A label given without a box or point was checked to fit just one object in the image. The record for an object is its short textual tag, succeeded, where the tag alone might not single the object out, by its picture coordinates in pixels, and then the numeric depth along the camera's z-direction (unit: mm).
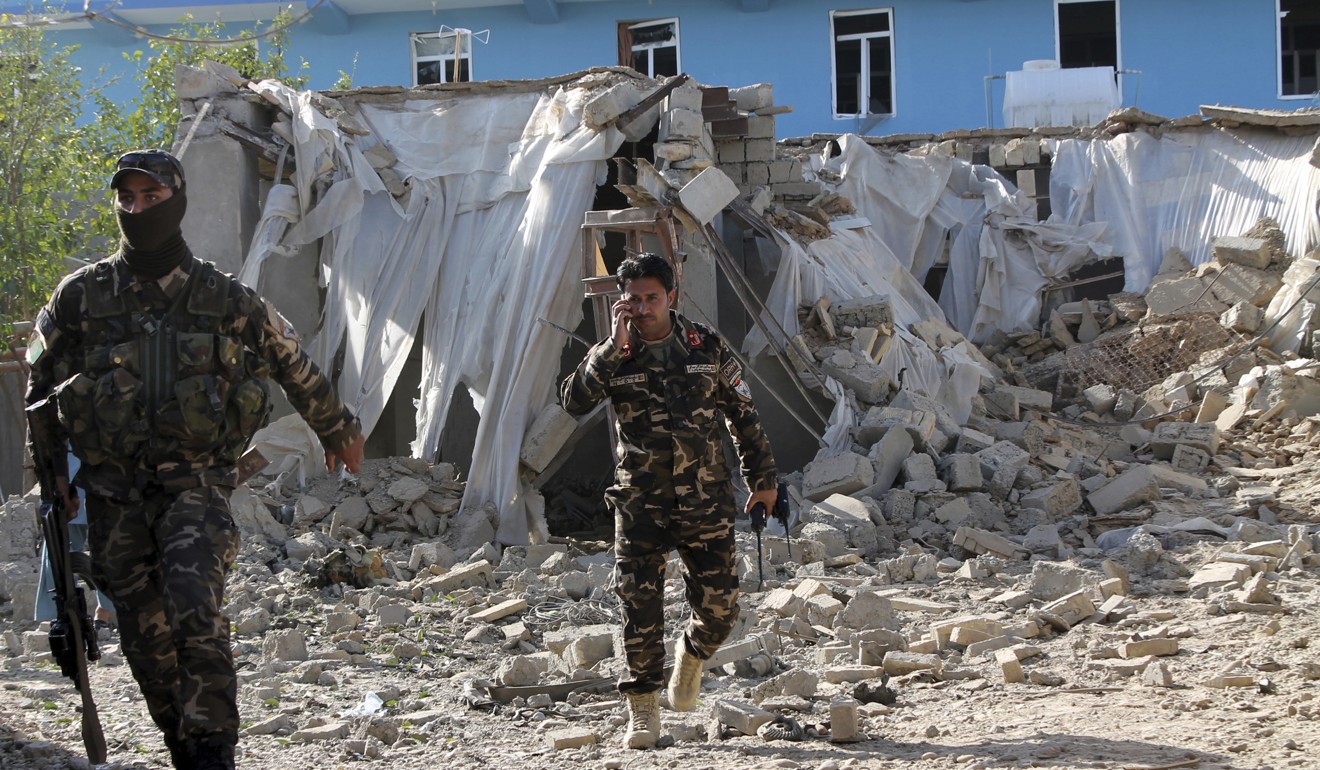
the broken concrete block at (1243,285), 13719
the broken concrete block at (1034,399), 12680
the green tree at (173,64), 15234
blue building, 18500
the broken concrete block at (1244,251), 13922
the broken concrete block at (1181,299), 13945
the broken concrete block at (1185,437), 10859
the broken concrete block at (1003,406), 12094
